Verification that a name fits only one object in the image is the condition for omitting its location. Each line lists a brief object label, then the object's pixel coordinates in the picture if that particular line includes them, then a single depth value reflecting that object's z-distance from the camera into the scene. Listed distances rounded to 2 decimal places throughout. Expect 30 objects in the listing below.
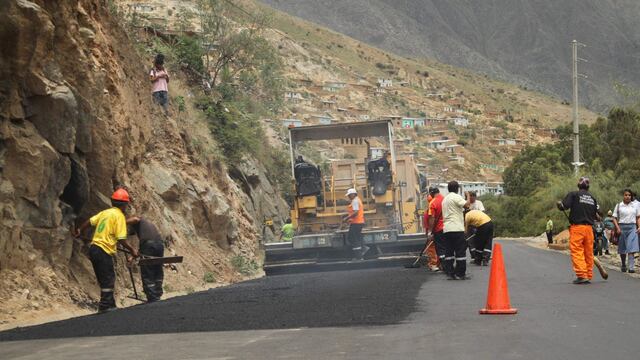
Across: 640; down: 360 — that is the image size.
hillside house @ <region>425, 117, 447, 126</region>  121.17
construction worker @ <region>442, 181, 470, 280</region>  16.31
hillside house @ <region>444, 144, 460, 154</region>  109.10
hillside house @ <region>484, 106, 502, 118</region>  131.50
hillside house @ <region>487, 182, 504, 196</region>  96.38
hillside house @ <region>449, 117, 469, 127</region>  123.32
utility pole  47.53
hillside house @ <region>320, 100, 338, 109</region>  98.04
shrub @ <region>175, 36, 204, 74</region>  29.78
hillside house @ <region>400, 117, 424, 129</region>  111.39
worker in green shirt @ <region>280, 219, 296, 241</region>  24.88
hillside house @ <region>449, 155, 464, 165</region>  107.25
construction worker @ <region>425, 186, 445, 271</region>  17.61
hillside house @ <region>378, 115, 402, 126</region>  105.06
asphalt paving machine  24.52
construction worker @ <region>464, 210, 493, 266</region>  19.48
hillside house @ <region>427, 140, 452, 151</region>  106.50
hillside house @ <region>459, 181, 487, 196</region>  94.12
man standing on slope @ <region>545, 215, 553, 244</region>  42.06
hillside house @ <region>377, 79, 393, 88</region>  120.88
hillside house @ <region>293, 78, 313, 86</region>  103.75
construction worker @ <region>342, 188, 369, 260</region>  22.73
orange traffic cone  10.52
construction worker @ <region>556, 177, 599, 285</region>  15.10
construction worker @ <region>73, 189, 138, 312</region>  13.08
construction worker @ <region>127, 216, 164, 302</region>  14.80
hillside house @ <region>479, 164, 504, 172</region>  115.06
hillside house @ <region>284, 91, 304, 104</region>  94.03
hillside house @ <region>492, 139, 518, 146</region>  119.12
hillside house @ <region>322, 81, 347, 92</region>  106.12
